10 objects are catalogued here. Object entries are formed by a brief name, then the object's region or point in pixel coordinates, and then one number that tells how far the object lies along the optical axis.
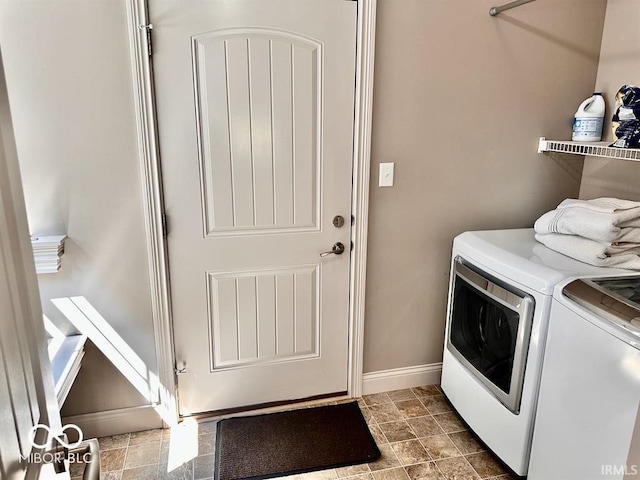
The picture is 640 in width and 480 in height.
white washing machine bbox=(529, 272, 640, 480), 1.30
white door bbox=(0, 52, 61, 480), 0.60
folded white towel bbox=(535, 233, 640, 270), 1.71
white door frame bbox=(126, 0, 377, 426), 1.79
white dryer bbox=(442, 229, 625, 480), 1.69
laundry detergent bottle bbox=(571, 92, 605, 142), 2.22
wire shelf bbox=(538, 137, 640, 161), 1.90
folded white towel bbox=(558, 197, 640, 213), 1.75
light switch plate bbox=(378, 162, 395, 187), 2.17
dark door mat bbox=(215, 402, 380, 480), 1.97
